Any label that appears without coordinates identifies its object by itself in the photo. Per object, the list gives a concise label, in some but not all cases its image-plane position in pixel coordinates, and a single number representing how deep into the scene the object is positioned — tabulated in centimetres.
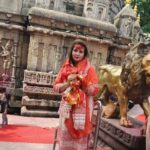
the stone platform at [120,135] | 393
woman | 331
